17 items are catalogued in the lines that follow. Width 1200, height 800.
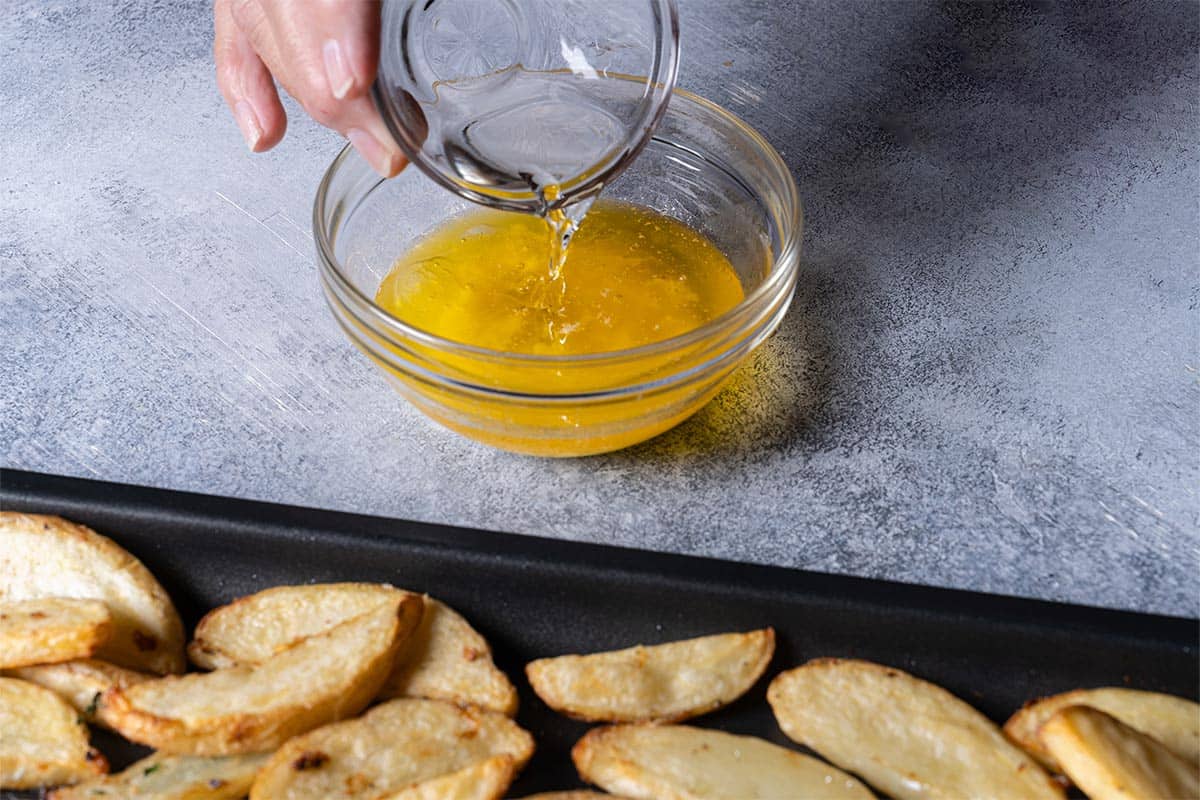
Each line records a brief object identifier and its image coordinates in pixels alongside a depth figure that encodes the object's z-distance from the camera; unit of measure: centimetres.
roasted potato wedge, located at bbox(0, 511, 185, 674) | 74
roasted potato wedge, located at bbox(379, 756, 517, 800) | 70
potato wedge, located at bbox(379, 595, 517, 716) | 73
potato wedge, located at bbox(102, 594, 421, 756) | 71
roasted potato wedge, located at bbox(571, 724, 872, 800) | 71
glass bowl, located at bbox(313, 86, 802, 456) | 75
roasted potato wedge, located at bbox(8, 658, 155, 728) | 72
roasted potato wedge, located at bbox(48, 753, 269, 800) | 70
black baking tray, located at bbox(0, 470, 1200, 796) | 73
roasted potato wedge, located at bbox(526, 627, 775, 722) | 73
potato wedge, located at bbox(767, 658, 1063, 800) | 71
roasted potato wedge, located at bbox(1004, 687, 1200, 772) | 72
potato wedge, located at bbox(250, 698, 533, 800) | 71
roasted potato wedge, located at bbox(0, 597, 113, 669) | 72
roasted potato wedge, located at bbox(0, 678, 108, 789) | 71
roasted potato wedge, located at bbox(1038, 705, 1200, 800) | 70
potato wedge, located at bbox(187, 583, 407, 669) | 74
